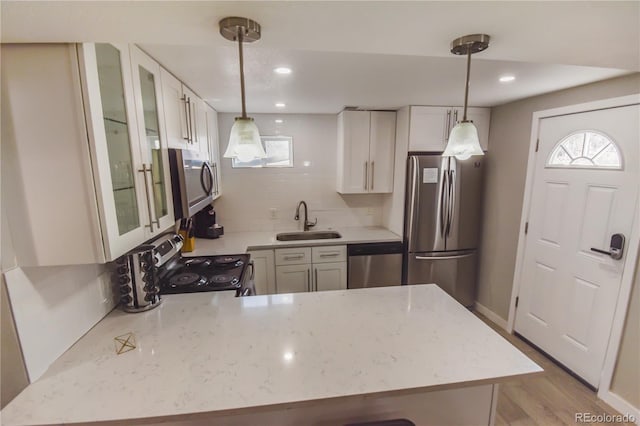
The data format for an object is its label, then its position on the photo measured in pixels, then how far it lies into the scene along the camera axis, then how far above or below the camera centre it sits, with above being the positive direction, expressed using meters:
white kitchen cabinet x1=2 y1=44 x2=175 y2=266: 0.92 +0.06
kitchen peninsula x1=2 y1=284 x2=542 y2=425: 0.91 -0.74
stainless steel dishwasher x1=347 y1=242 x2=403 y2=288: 2.95 -1.00
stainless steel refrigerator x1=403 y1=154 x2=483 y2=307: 2.83 -0.53
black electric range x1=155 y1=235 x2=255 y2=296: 1.75 -0.74
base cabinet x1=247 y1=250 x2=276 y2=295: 2.80 -1.02
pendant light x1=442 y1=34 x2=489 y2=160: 1.18 +0.11
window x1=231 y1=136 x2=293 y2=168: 3.24 +0.18
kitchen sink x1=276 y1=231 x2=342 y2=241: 3.28 -0.79
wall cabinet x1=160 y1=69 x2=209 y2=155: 1.67 +0.37
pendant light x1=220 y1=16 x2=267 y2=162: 1.03 +0.10
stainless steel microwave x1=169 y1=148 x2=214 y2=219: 1.62 -0.08
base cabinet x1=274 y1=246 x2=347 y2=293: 2.87 -1.02
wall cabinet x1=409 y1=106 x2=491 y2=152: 2.82 +0.46
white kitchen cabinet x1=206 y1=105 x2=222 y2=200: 2.70 +0.21
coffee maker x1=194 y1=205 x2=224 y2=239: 3.00 -0.60
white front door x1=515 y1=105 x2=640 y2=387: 1.88 -0.45
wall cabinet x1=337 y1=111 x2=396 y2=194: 3.06 +0.20
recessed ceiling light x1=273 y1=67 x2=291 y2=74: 1.70 +0.60
